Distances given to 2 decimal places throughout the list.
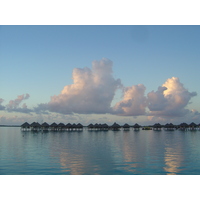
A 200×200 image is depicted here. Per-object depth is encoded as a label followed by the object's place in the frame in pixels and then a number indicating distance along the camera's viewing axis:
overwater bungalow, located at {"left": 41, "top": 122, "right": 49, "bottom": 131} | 90.62
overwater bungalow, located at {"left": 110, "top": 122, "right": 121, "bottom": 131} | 105.62
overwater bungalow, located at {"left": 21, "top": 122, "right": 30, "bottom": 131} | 88.00
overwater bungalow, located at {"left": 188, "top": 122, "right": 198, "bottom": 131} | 106.62
